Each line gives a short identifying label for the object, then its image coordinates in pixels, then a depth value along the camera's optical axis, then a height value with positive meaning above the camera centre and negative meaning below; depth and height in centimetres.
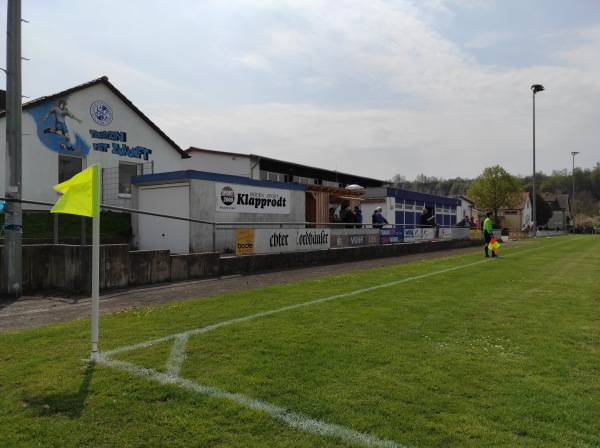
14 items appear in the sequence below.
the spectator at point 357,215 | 2230 +60
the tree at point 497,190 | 6712 +535
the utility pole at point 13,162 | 877 +133
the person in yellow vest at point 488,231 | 1975 -23
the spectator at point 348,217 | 2103 +45
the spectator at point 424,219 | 2645 +42
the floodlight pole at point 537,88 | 4525 +1387
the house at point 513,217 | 8131 +156
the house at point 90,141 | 1812 +395
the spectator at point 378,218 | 2250 +42
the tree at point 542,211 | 8625 +278
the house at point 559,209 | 11055 +401
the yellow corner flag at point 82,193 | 475 +38
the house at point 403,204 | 3088 +167
